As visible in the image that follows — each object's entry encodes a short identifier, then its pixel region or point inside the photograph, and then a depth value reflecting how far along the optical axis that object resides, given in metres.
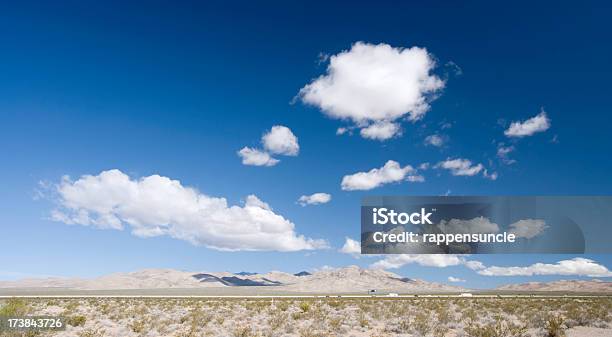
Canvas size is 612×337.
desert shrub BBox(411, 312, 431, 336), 25.10
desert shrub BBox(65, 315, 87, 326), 28.98
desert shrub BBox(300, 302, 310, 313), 38.58
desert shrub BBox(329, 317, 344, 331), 26.45
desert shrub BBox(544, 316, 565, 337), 22.47
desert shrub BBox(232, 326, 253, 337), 23.82
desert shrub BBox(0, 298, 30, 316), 26.83
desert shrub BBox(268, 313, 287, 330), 28.00
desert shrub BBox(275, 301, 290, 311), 41.56
